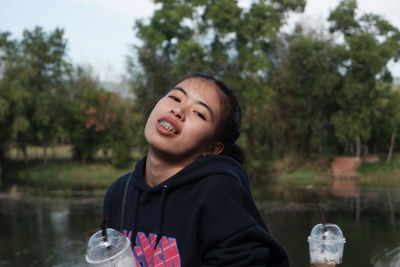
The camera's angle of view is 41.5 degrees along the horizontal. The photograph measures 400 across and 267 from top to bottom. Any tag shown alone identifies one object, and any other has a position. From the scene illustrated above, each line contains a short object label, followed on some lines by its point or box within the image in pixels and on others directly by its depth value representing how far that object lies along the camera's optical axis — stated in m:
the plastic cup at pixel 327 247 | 2.18
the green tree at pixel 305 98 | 22.36
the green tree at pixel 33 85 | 24.58
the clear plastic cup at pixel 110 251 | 1.26
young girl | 1.29
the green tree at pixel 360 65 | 21.86
